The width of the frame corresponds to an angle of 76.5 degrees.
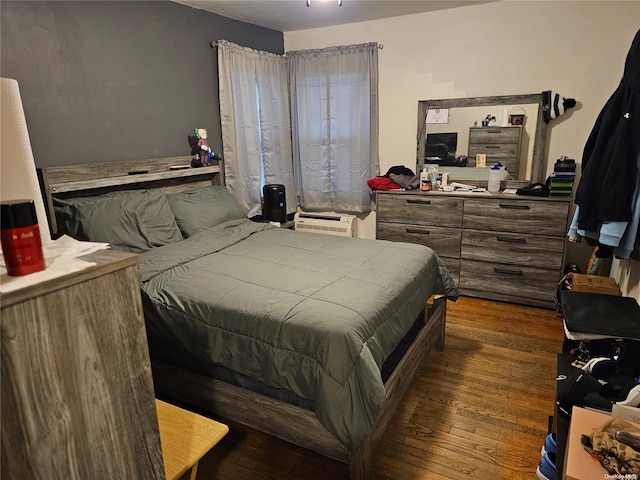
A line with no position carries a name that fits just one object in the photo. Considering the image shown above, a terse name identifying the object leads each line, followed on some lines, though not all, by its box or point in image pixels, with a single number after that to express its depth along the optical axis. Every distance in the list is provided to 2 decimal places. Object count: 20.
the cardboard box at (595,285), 2.45
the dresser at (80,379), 0.75
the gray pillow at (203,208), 2.89
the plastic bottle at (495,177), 3.48
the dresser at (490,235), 3.20
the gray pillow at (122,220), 2.38
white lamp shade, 0.97
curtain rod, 3.50
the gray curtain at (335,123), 4.02
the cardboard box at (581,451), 1.17
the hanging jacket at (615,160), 2.04
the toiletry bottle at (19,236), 0.77
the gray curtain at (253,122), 3.67
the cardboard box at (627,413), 1.34
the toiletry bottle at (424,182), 3.71
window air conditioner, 4.29
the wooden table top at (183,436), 1.24
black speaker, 3.90
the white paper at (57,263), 0.76
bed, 1.64
